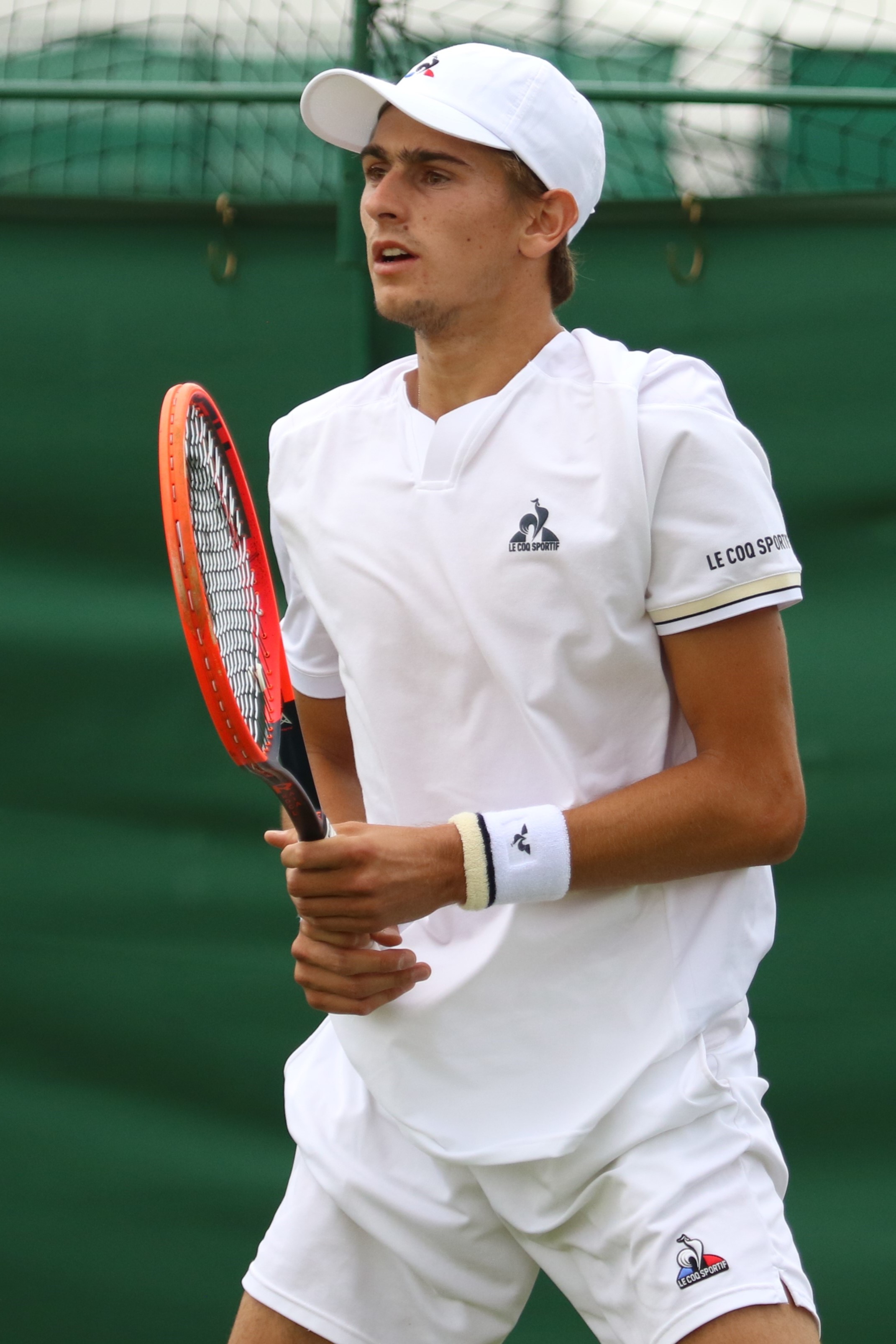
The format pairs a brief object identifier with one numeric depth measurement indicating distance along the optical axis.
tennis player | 11.78
